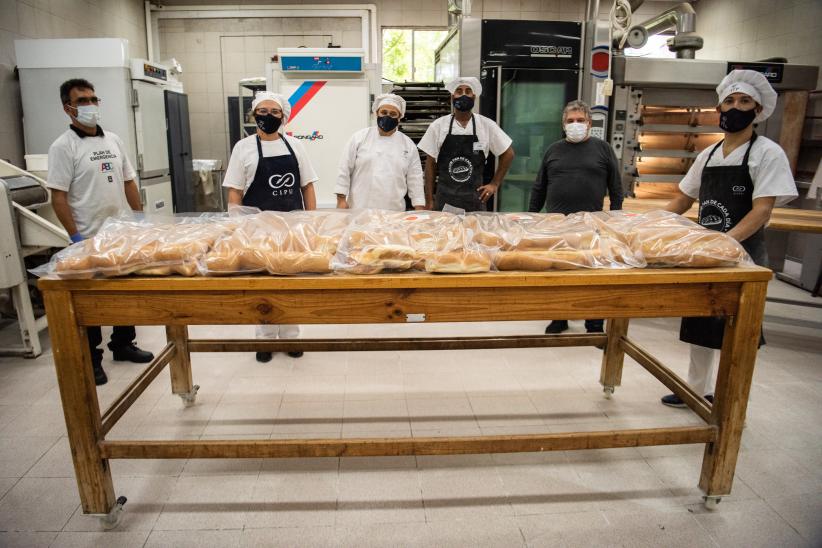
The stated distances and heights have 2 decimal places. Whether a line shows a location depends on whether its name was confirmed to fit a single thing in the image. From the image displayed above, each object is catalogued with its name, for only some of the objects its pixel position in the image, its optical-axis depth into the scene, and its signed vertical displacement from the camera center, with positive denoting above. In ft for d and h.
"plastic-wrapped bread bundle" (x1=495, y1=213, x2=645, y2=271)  5.42 -0.95
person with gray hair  10.63 -0.22
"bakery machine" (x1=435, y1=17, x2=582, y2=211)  14.08 +2.22
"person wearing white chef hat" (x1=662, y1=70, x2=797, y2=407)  7.32 -0.29
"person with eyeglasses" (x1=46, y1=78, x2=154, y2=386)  9.30 -0.42
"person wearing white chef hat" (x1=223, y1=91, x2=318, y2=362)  9.84 -0.24
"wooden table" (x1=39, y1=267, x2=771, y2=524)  5.16 -1.53
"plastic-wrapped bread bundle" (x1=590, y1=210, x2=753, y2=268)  5.49 -0.86
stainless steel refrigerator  15.24 +1.62
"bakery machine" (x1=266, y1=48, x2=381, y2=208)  13.79 +1.56
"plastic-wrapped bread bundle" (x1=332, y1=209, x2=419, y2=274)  5.20 -0.93
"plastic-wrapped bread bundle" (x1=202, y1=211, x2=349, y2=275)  5.19 -0.93
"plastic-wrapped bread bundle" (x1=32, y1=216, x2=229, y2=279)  5.02 -0.98
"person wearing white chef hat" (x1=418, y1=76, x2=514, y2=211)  11.79 +0.11
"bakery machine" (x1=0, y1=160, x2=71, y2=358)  9.71 -1.71
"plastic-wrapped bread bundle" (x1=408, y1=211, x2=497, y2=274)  5.25 -0.92
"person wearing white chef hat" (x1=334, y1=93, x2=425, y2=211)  11.15 -0.26
